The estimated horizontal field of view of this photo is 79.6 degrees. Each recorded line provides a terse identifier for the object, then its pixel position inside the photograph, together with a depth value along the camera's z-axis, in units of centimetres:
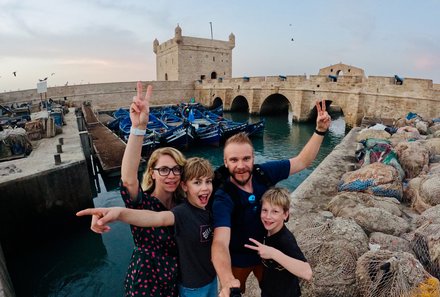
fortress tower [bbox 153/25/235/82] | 3794
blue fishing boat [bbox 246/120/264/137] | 1709
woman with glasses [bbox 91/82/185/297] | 175
